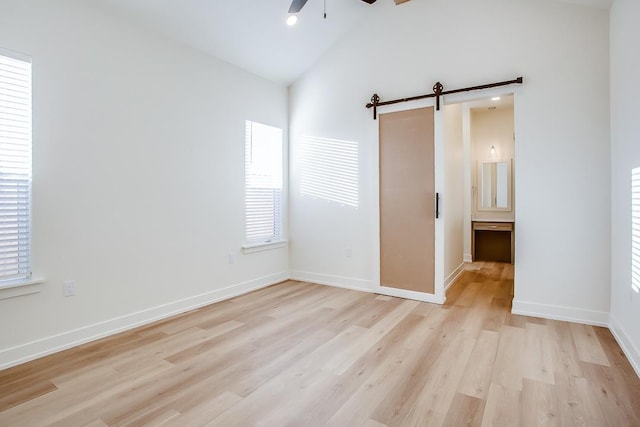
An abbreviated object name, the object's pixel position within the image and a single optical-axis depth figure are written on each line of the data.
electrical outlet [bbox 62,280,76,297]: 2.70
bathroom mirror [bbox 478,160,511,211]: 6.39
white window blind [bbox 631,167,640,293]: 2.32
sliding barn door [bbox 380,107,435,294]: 3.92
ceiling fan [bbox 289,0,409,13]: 3.05
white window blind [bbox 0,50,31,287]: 2.41
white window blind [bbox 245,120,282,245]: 4.39
